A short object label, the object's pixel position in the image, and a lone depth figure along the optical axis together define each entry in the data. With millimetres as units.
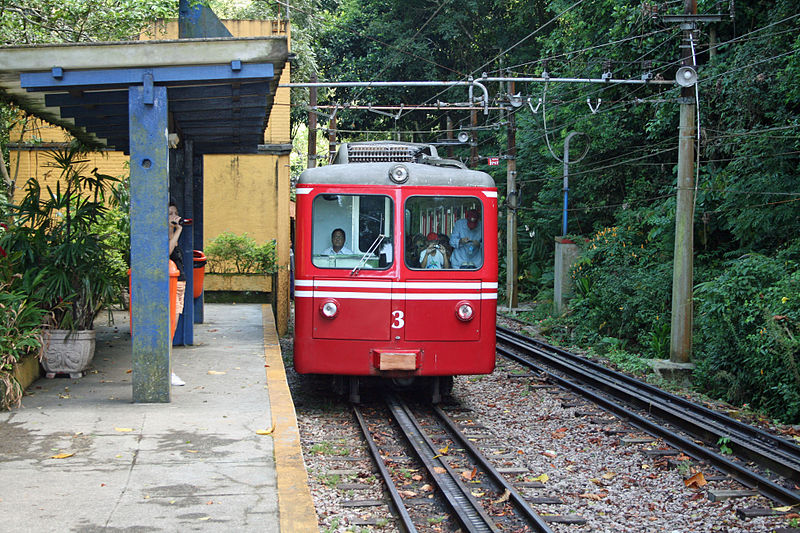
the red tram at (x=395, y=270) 9438
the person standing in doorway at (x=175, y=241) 9750
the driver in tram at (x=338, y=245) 9562
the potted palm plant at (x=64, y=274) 8727
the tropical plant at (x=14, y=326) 7480
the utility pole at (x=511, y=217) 23781
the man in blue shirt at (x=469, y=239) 9688
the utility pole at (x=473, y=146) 25780
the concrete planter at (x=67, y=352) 8898
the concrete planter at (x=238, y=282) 18141
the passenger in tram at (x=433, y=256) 9586
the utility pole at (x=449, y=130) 27859
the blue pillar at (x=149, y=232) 7688
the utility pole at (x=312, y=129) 24736
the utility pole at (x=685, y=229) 13805
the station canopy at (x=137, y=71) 7352
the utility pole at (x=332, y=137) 25938
